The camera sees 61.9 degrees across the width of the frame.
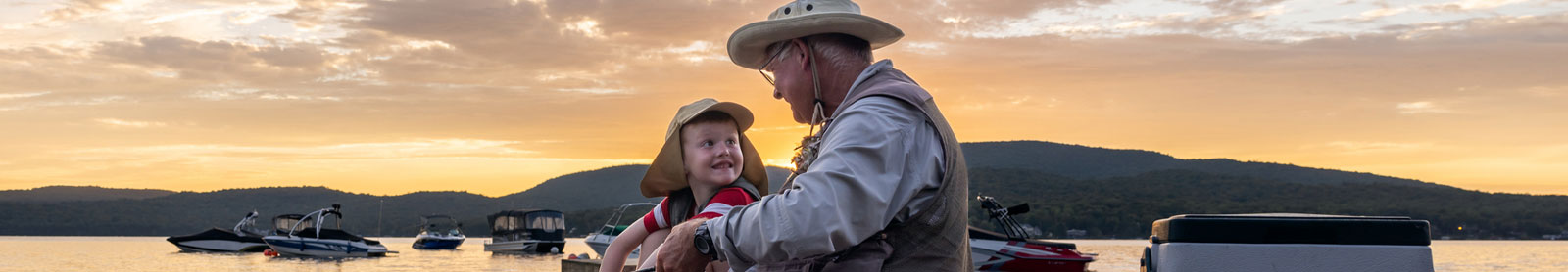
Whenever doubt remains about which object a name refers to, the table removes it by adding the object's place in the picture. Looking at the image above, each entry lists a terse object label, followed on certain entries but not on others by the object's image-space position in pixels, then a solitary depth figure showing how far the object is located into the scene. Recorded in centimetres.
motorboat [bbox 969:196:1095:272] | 2925
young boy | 443
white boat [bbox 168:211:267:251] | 9894
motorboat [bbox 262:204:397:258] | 7450
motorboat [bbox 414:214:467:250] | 11181
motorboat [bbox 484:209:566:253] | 8681
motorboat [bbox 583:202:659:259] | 4803
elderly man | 237
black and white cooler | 330
